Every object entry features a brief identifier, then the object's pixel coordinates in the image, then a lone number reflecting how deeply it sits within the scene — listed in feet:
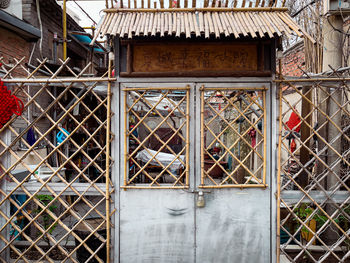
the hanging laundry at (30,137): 15.61
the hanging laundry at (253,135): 23.54
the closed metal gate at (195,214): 10.41
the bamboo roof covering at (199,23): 9.30
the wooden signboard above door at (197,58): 10.25
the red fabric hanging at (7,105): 10.19
